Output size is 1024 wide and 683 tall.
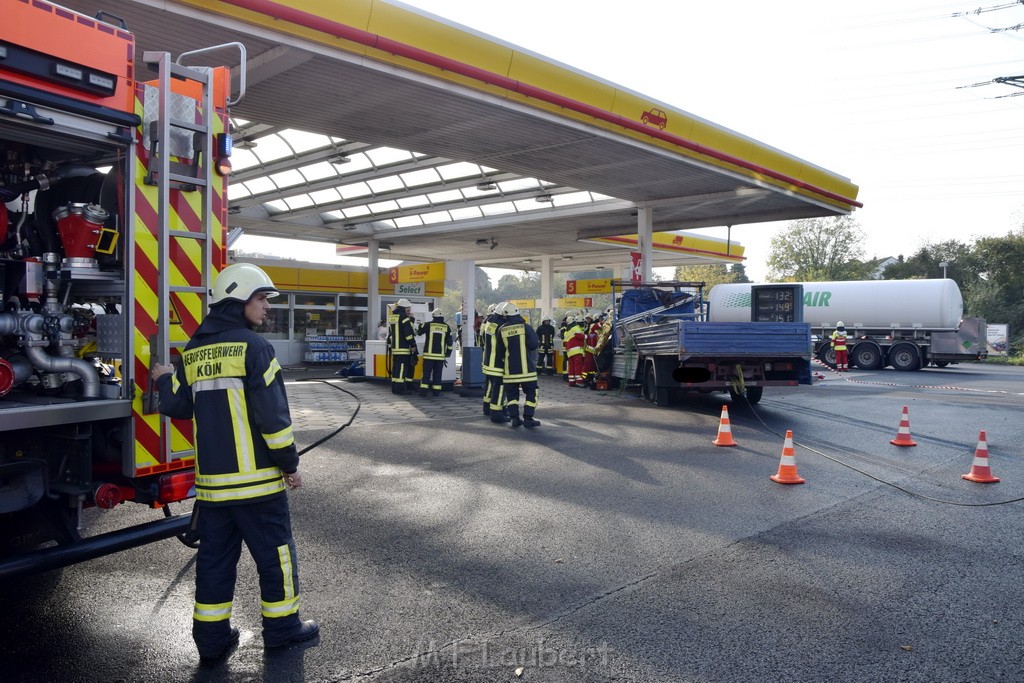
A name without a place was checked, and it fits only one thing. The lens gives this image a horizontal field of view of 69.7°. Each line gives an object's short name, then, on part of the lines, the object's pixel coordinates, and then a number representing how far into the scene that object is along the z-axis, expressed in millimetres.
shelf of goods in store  23047
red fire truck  3533
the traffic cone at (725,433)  9273
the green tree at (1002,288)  40875
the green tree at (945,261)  48406
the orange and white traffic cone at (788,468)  7168
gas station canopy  8641
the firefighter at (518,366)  10656
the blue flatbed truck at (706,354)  11742
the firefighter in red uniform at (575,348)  17219
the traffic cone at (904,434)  9453
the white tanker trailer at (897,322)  23984
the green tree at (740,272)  77050
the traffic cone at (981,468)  7270
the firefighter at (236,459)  3486
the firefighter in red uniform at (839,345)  24281
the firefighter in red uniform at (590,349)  17062
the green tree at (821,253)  59094
